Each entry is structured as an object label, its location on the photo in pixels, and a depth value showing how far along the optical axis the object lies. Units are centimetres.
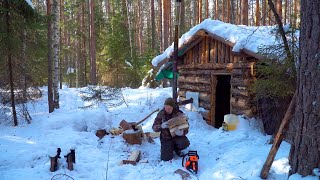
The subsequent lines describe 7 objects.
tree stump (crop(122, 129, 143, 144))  799
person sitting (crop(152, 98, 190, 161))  661
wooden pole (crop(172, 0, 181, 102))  907
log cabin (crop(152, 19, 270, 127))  827
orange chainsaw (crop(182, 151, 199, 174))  575
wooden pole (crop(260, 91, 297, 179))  457
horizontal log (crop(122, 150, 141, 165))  642
